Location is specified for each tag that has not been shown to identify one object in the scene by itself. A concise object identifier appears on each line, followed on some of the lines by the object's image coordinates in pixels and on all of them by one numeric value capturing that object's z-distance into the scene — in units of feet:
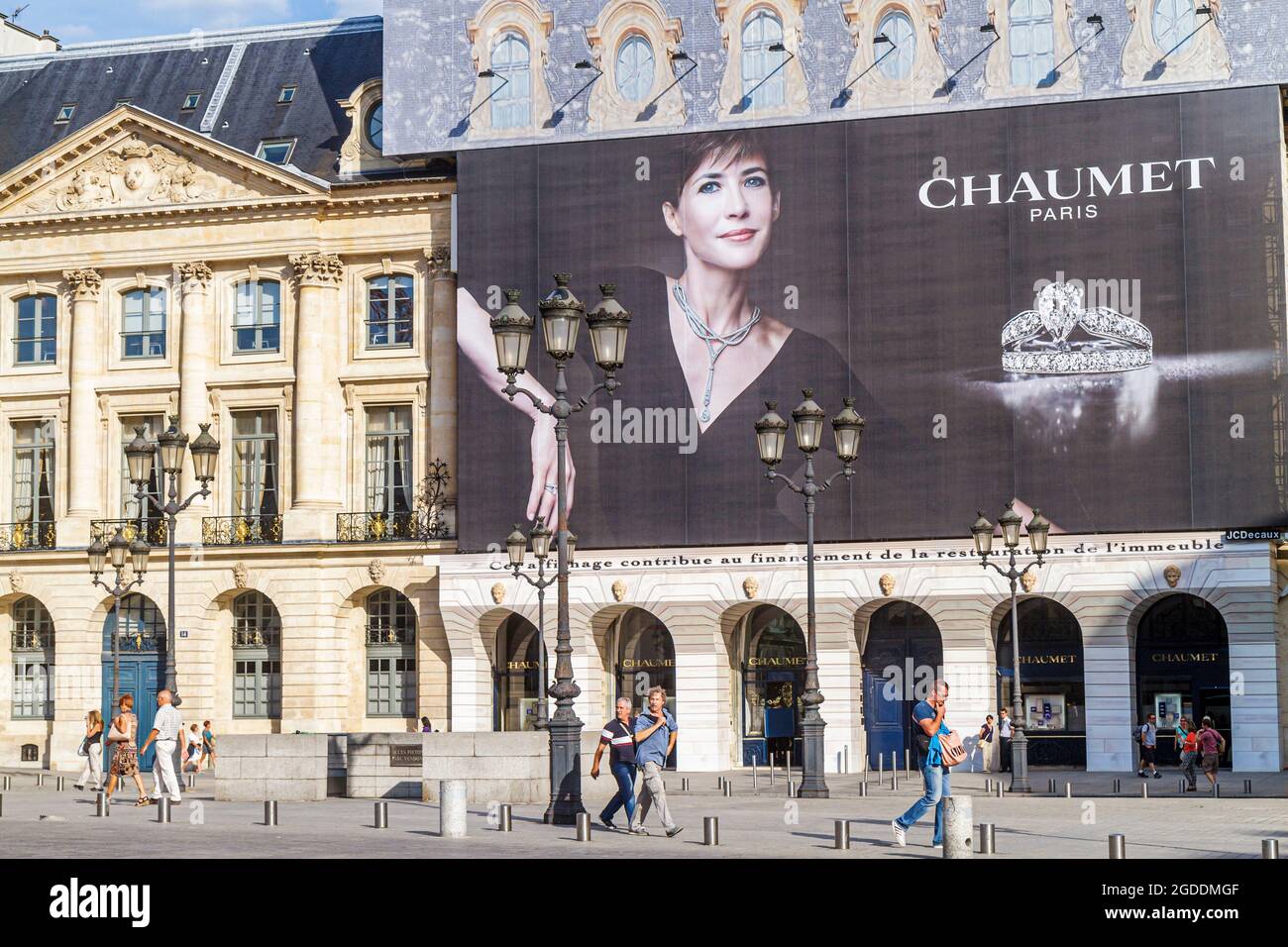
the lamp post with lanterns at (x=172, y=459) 124.26
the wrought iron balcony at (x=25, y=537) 199.11
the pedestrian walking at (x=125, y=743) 112.47
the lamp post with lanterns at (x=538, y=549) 158.81
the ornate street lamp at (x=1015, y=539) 136.15
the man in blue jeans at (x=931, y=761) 79.15
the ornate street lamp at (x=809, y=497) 120.16
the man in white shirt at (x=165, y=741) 107.76
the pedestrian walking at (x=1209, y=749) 134.21
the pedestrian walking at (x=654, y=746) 85.15
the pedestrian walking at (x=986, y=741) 160.15
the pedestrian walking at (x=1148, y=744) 154.10
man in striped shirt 87.93
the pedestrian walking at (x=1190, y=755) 132.23
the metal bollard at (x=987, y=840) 74.84
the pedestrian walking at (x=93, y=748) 141.38
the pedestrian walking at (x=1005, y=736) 159.48
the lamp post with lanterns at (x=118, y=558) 151.80
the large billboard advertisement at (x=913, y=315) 166.61
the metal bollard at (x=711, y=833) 80.23
